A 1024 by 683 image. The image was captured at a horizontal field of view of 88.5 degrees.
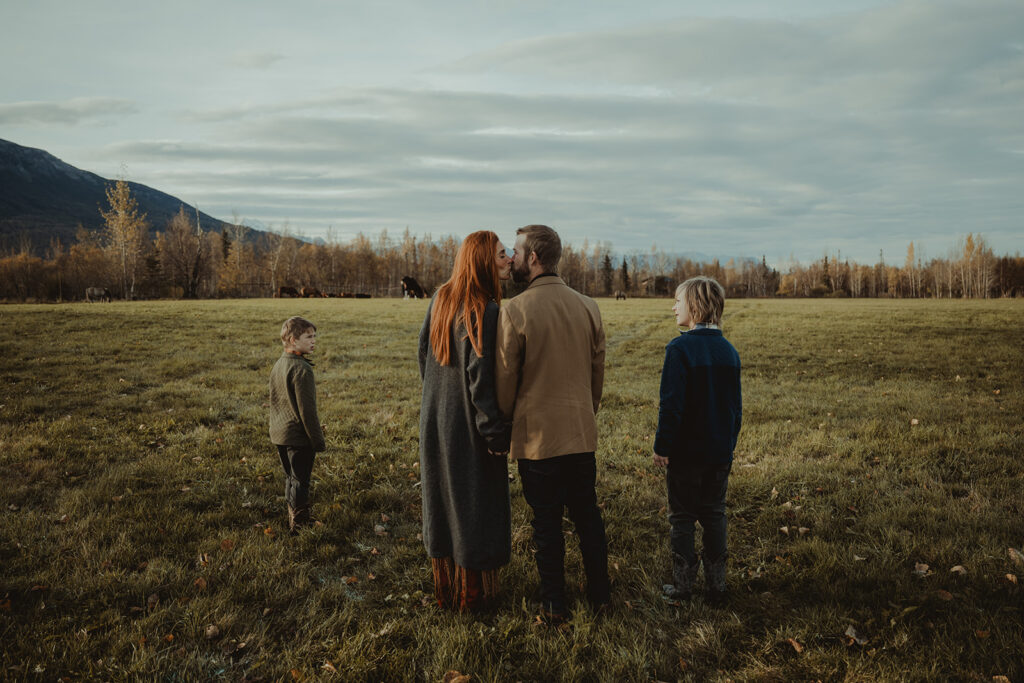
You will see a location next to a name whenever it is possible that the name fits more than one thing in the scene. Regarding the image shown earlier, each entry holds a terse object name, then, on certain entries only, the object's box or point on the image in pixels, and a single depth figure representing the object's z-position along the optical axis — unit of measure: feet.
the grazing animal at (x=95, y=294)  150.30
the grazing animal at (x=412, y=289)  200.32
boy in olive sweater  17.24
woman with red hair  11.83
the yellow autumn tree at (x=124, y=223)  191.83
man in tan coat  11.89
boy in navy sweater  12.97
